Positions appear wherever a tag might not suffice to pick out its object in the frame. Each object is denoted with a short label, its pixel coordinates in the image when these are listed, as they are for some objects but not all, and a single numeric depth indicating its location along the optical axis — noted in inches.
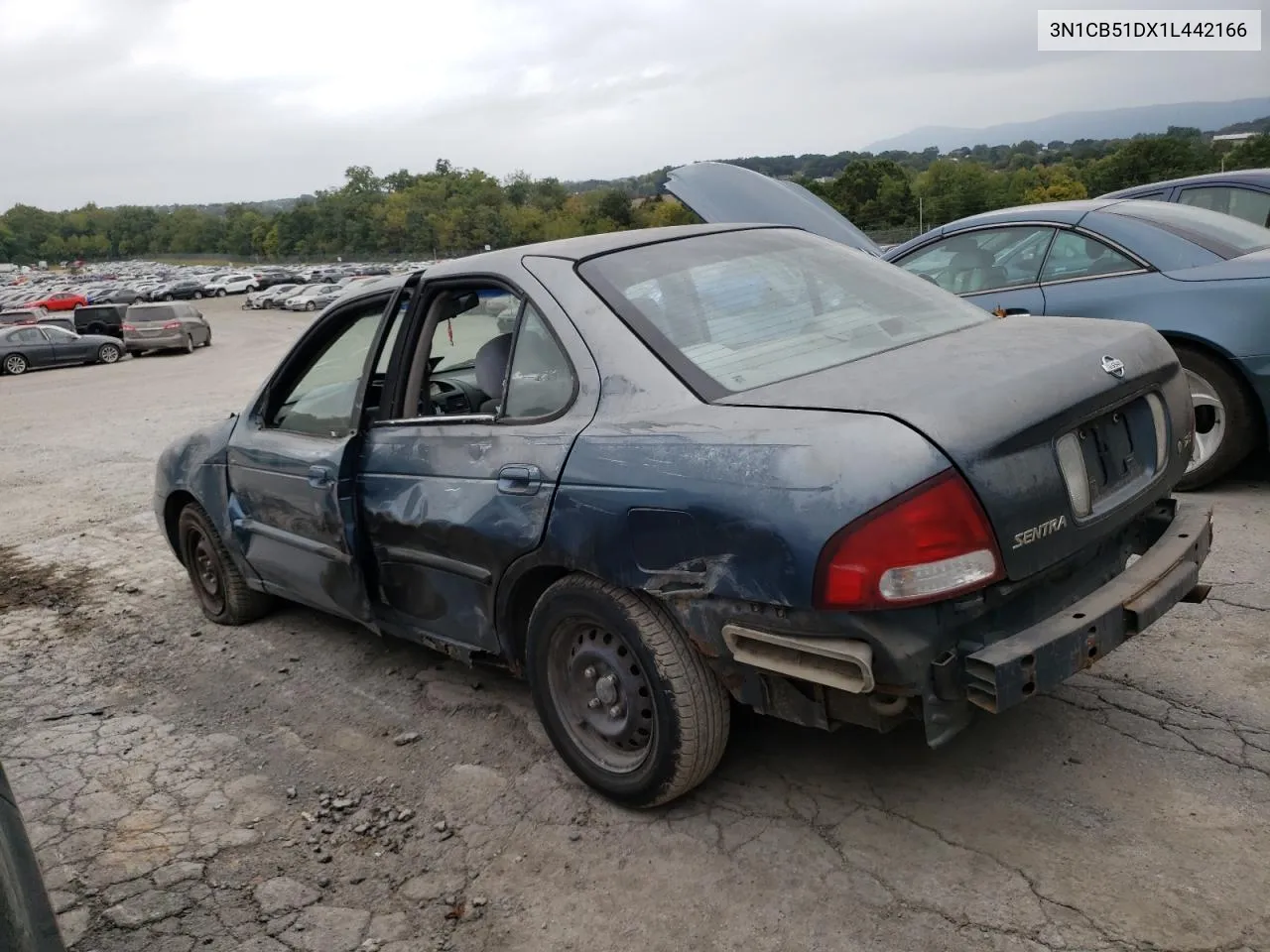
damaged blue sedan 94.6
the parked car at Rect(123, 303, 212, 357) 1139.3
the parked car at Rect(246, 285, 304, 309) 2203.5
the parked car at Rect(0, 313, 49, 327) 1343.5
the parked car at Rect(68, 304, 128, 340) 1337.4
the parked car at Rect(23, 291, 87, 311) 2094.0
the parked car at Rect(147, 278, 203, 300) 2650.1
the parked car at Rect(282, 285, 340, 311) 2058.1
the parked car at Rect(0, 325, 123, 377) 1016.9
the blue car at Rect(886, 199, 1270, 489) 202.8
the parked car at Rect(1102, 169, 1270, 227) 303.7
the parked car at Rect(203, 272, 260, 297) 2930.6
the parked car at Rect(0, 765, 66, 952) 72.4
